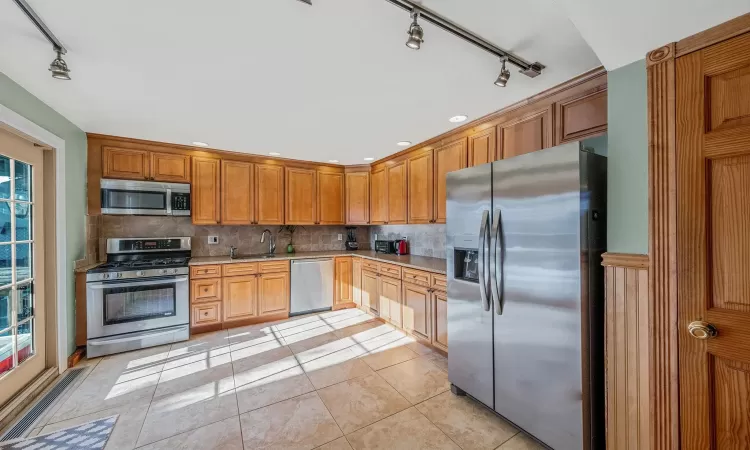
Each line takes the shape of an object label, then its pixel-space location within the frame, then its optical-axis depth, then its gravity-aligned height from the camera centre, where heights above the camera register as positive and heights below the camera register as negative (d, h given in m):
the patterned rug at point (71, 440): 1.72 -1.30
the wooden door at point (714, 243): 1.07 -0.08
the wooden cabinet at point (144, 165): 3.27 +0.73
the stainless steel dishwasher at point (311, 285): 4.06 -0.86
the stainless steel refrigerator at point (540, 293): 1.49 -0.41
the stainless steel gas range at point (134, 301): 2.89 -0.79
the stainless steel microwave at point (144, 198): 3.24 +0.34
